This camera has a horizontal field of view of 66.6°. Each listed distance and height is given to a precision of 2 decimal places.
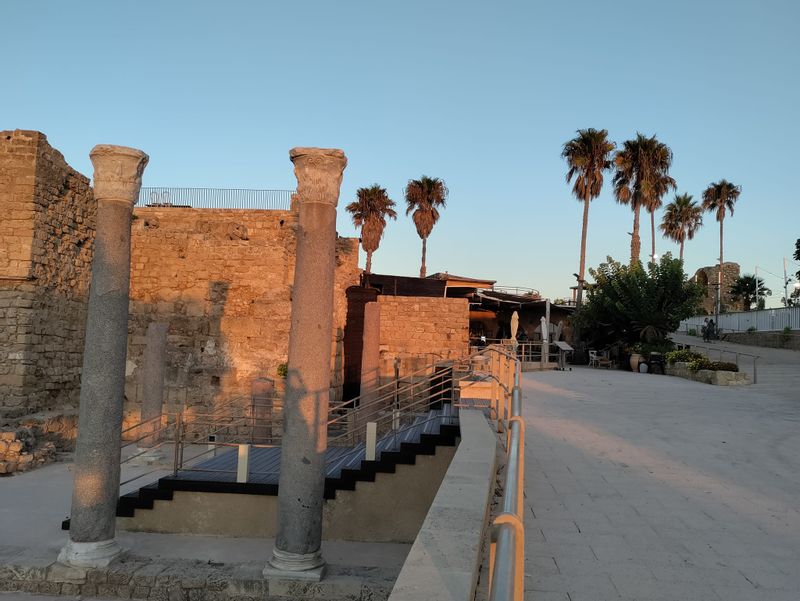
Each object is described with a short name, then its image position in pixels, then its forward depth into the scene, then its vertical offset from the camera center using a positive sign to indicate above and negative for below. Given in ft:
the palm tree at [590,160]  108.06 +32.24
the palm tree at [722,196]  159.12 +39.62
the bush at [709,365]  58.85 -1.80
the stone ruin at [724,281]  173.15 +19.29
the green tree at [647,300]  82.33 +6.09
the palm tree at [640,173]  106.11 +30.29
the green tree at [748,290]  180.45 +17.34
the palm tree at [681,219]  165.78 +34.68
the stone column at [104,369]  22.86 -1.92
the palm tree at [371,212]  117.39 +23.06
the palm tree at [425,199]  120.57 +26.71
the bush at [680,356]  68.28 -1.19
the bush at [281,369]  56.74 -3.94
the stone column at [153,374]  45.75 -4.06
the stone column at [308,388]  21.13 -2.08
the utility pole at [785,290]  161.27 +16.28
